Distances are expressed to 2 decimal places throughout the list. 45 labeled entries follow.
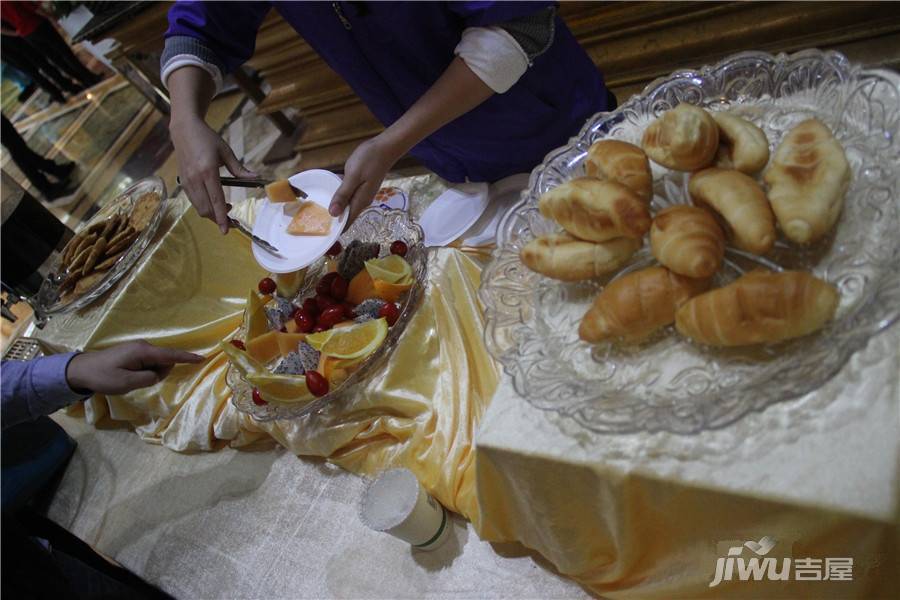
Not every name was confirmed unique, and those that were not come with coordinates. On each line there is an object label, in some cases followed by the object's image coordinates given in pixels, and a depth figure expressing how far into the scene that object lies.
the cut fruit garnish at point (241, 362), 1.36
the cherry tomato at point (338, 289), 1.41
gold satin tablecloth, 1.29
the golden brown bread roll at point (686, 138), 0.78
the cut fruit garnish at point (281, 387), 1.29
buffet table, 0.66
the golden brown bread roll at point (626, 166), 0.82
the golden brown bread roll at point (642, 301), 0.71
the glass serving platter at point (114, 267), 1.74
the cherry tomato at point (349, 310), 1.37
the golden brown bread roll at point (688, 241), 0.68
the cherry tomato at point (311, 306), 1.40
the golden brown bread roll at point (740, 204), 0.69
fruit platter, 1.30
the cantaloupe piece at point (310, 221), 1.36
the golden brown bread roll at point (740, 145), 0.78
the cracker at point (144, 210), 1.85
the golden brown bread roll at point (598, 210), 0.77
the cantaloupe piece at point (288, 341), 1.38
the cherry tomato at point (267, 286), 1.56
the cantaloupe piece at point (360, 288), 1.39
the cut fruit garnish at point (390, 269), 1.34
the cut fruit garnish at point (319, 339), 1.30
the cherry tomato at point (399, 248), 1.43
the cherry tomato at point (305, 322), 1.39
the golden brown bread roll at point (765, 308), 0.62
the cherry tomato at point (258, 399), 1.39
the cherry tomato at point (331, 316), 1.37
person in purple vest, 1.07
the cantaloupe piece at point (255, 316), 1.48
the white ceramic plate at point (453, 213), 1.55
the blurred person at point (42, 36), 4.19
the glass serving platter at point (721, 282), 0.65
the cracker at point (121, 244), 1.81
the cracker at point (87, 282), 1.76
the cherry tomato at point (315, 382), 1.28
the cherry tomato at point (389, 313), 1.33
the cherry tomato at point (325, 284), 1.43
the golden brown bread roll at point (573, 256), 0.80
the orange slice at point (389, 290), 1.34
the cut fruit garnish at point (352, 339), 1.29
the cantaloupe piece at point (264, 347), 1.42
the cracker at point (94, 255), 1.79
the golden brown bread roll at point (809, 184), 0.68
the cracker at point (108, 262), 1.77
